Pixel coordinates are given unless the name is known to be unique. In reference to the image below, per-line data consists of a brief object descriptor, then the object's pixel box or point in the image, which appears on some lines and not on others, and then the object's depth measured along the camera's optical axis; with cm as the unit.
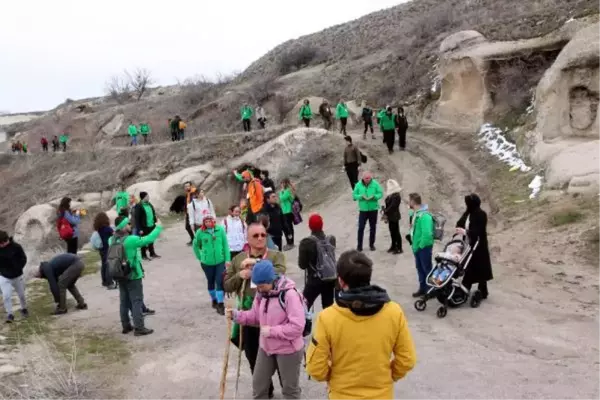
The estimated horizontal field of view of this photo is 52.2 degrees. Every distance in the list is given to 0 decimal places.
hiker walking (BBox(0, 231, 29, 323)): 930
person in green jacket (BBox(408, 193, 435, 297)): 884
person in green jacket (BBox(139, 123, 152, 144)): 3269
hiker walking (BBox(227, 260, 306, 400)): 479
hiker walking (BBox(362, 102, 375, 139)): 2262
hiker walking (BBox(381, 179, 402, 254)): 1169
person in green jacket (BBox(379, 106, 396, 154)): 2053
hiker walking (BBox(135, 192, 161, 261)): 1298
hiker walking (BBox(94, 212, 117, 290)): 1093
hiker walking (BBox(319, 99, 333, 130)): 2414
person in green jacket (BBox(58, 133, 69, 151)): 3822
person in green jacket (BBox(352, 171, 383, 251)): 1199
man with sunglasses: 564
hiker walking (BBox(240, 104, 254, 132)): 2683
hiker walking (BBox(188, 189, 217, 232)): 1247
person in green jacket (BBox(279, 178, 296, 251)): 1367
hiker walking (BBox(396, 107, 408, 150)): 2044
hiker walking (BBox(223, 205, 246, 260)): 975
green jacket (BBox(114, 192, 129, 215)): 1611
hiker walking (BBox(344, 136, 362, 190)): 1678
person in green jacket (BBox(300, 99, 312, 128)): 2364
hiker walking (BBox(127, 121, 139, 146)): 3182
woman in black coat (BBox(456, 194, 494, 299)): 835
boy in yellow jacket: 356
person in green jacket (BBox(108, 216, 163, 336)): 824
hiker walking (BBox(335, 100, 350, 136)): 2289
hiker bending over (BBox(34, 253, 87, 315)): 1006
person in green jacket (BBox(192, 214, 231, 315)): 863
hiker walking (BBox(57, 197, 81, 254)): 1227
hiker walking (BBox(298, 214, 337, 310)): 693
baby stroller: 828
